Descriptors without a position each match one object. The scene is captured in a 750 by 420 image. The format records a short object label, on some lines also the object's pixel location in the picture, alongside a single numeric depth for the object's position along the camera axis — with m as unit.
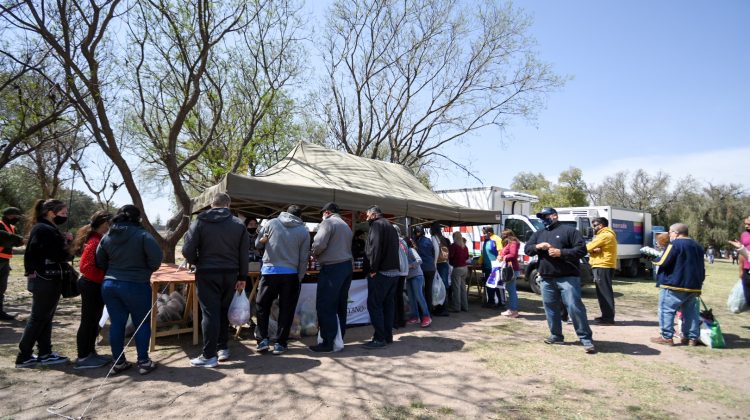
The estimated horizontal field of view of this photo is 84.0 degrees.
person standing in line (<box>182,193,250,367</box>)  4.24
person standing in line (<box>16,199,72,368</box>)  4.16
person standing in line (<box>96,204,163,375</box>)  3.97
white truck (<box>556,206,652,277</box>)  14.72
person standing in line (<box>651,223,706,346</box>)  5.36
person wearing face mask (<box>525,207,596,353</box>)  5.15
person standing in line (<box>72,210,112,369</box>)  4.18
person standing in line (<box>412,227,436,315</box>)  7.06
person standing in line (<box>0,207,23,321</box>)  5.89
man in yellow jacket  6.95
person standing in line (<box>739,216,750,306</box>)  5.86
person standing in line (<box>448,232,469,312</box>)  7.85
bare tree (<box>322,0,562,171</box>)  17.66
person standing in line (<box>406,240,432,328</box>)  6.65
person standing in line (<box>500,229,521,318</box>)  7.66
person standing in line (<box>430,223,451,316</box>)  7.20
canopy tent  5.75
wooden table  4.81
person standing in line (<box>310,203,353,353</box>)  4.92
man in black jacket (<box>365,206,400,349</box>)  5.21
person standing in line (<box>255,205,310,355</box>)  4.76
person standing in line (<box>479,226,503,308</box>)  8.40
